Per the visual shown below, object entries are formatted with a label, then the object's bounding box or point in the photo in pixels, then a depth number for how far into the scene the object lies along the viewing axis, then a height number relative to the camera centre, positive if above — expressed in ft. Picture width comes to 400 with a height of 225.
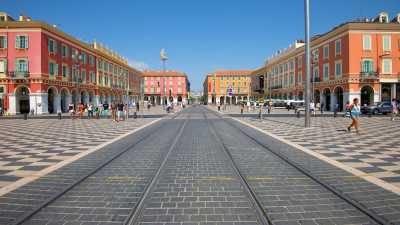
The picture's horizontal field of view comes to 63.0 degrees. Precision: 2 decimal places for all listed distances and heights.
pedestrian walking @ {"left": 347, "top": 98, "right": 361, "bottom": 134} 51.55 -0.83
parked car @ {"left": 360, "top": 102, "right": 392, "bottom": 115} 120.98 -0.84
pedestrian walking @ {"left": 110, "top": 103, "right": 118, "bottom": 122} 96.37 -0.85
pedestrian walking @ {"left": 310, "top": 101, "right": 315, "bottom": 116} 119.99 -0.70
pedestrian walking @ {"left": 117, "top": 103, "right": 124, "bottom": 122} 94.58 -0.52
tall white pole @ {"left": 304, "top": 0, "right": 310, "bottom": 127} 64.18 +10.42
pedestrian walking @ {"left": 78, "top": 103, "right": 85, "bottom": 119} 108.84 -0.53
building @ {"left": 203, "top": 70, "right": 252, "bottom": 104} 442.50 +34.80
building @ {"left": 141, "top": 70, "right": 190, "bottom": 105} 417.49 +29.33
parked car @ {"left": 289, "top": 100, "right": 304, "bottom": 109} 191.01 +1.89
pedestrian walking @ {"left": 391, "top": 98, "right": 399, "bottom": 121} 84.51 -0.61
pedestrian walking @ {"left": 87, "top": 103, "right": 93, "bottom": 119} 114.95 -0.94
